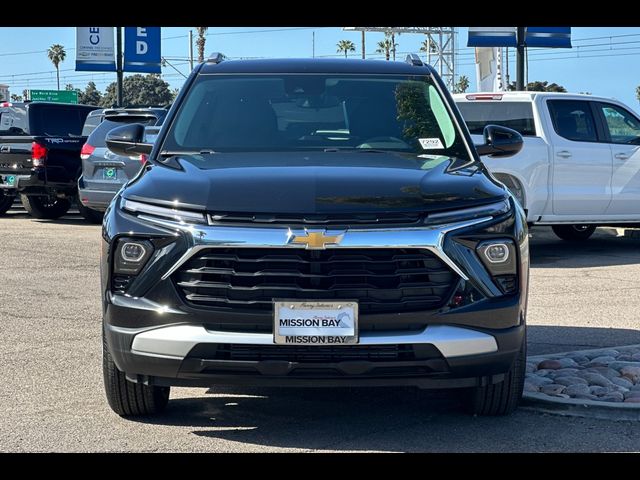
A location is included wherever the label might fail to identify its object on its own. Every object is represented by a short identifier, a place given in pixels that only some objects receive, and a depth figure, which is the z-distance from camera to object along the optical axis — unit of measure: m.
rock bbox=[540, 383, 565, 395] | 6.00
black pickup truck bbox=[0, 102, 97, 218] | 17.62
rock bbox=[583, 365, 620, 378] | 6.39
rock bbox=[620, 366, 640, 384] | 6.30
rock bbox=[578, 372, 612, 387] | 6.14
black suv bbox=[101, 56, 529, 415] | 4.71
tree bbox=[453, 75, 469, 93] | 102.93
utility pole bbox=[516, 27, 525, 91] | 20.41
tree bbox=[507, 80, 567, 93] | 68.81
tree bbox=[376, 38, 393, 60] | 92.82
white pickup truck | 12.98
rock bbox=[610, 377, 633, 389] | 6.15
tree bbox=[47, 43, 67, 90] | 123.62
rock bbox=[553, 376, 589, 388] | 6.15
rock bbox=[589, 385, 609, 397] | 5.98
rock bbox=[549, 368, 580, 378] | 6.34
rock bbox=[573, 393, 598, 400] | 5.91
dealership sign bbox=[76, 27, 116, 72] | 30.91
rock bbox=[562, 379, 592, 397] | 5.97
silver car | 15.70
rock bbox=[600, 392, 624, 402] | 5.86
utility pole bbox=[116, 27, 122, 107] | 29.30
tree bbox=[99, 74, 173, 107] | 100.18
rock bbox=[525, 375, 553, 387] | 6.17
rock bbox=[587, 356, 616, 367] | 6.63
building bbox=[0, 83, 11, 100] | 106.86
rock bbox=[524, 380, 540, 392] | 6.02
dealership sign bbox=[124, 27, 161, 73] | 29.56
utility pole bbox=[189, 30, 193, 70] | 69.84
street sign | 81.38
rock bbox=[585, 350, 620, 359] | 6.94
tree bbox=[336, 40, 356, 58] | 106.44
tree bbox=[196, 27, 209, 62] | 75.69
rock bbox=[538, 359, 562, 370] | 6.57
